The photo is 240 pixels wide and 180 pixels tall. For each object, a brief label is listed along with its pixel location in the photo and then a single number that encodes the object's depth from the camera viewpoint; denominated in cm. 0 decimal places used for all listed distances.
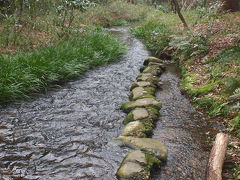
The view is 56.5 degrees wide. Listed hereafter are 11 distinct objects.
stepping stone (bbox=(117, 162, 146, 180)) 288
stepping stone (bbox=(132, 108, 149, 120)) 442
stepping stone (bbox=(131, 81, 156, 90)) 611
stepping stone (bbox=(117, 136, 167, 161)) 338
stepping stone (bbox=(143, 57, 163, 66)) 845
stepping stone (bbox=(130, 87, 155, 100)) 539
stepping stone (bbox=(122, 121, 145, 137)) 390
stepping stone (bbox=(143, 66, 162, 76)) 729
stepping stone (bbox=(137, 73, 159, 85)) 653
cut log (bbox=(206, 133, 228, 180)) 290
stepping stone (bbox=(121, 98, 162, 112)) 491
